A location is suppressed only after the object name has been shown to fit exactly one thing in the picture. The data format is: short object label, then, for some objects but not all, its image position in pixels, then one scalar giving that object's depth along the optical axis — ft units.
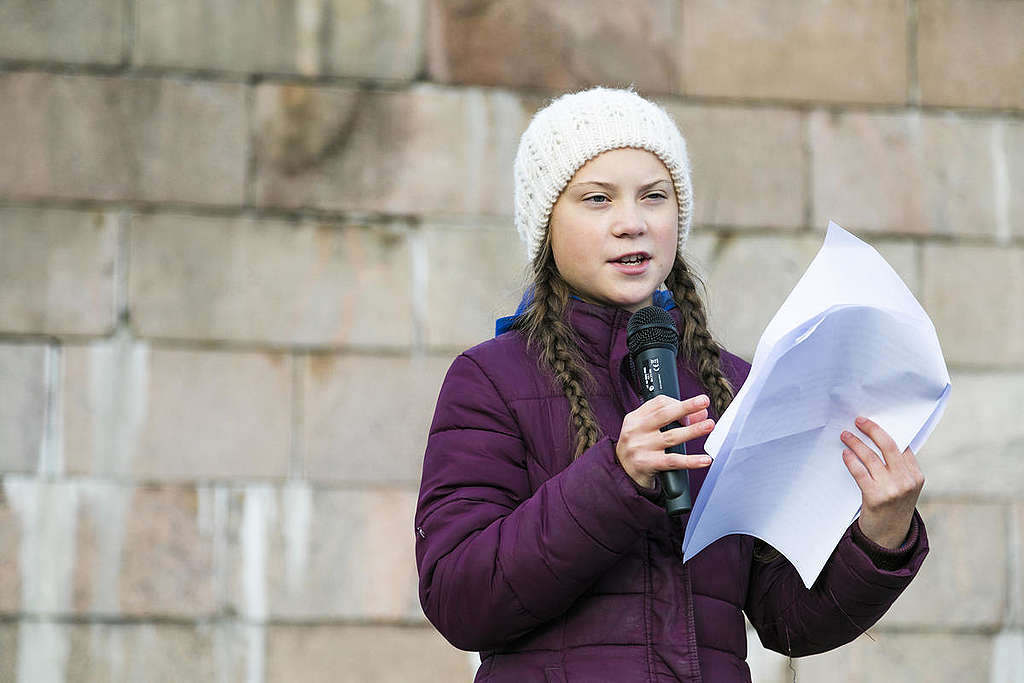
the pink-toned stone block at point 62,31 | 28.99
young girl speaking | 13.70
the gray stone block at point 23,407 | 27.81
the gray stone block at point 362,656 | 28.09
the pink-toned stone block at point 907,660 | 29.66
